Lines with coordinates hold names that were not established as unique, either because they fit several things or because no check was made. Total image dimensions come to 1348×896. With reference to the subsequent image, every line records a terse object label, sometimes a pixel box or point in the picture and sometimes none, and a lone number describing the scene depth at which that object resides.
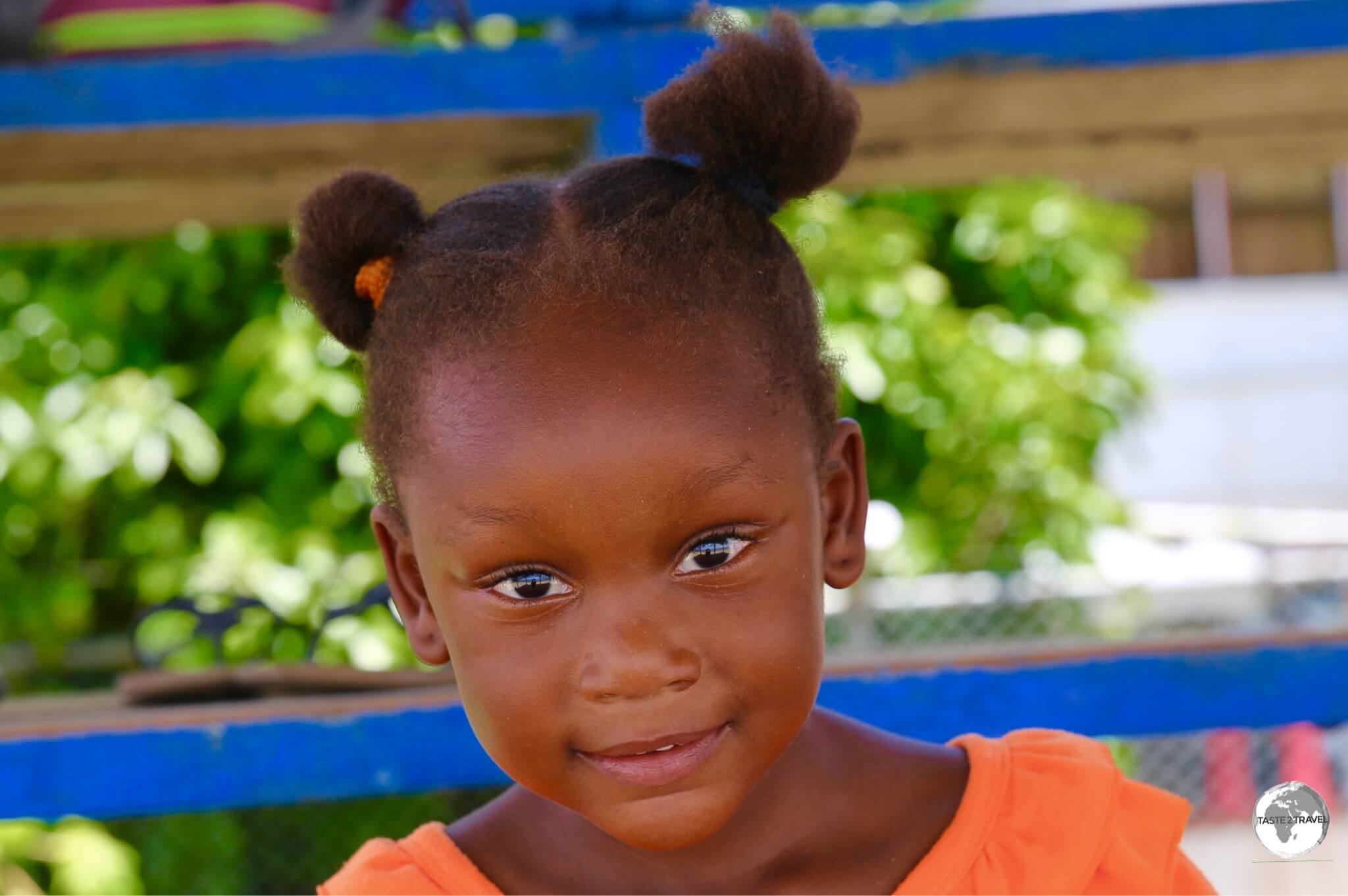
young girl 1.38
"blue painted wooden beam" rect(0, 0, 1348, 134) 1.65
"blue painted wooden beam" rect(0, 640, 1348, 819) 1.55
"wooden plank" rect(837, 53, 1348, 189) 1.71
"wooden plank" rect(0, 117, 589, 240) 1.72
